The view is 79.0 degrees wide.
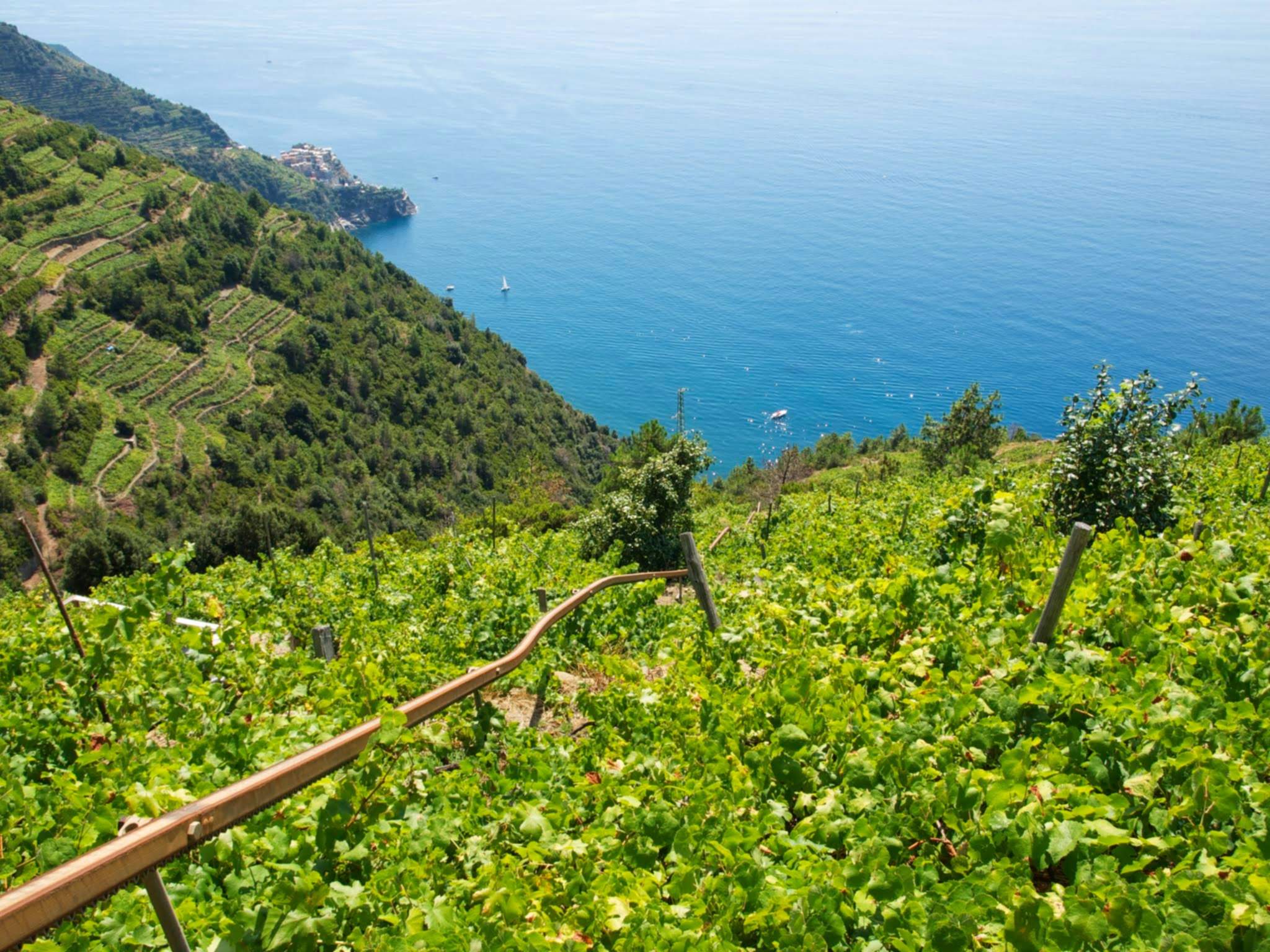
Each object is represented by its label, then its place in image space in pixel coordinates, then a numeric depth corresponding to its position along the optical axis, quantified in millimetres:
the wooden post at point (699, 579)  5766
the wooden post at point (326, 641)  5395
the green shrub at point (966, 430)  37156
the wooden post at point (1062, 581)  3750
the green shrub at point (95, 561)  34375
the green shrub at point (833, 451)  52688
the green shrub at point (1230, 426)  28453
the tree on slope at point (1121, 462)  8219
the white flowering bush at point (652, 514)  16172
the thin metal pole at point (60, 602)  3764
